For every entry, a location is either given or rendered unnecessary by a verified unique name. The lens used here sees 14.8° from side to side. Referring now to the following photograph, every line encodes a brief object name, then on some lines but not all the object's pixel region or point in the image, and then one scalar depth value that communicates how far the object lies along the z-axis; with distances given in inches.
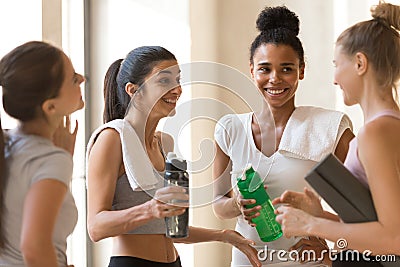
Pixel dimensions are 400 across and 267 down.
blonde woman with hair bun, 136.0
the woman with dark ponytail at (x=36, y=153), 132.2
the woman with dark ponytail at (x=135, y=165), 150.3
